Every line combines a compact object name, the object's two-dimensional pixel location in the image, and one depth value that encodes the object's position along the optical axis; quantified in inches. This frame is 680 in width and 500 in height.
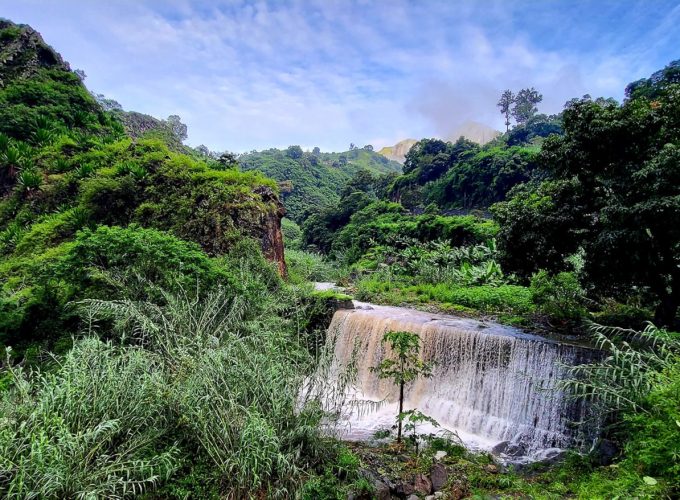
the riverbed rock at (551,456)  220.2
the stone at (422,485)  179.6
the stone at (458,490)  178.9
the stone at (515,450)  236.5
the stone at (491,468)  206.8
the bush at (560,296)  357.1
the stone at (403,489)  174.9
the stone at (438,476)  185.8
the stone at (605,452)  197.9
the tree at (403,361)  214.4
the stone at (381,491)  165.8
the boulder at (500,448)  239.9
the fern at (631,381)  168.4
